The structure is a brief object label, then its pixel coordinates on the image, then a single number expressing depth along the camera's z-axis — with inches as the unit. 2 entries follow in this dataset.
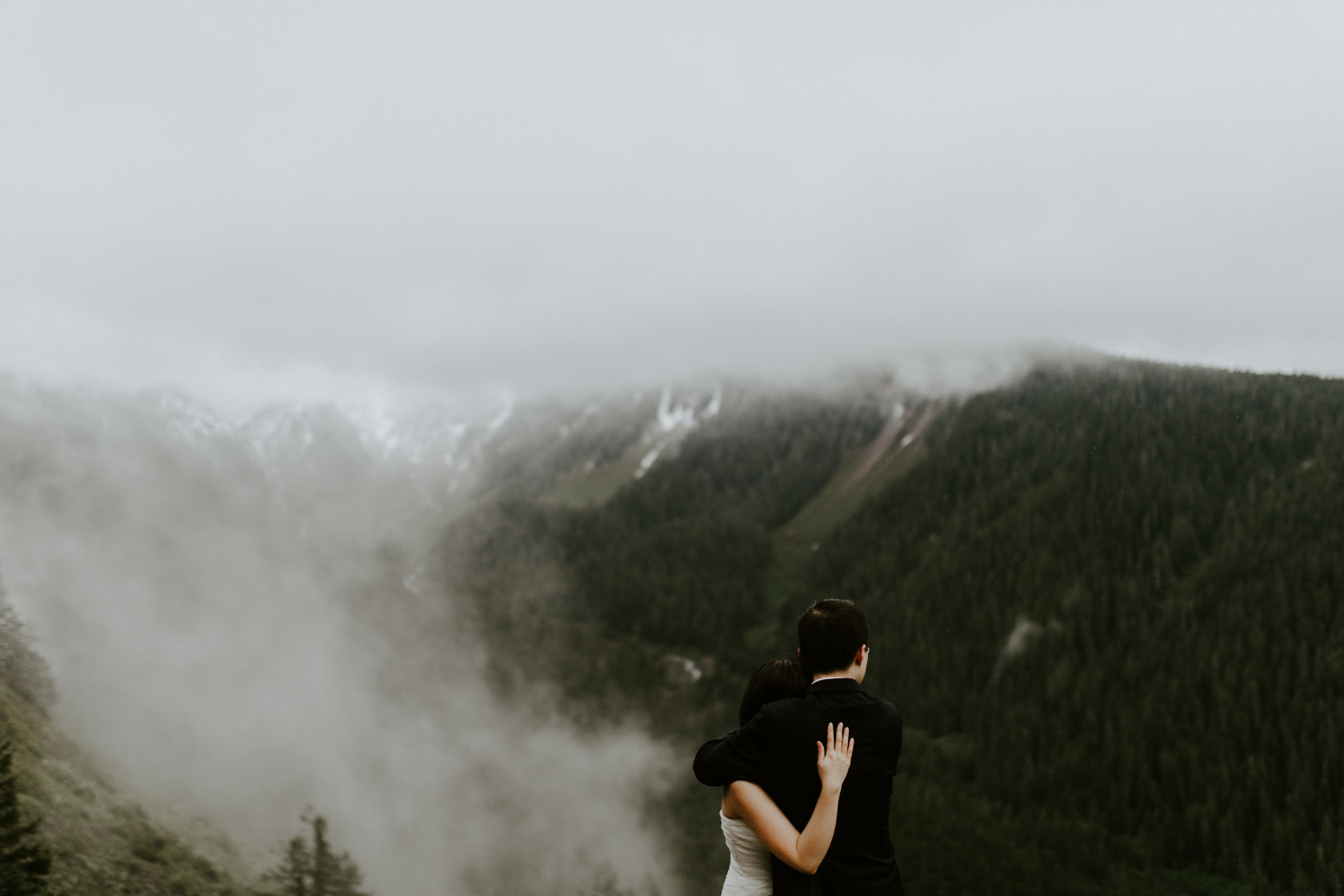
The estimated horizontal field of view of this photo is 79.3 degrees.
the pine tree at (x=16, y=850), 1916.8
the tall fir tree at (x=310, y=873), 3575.3
